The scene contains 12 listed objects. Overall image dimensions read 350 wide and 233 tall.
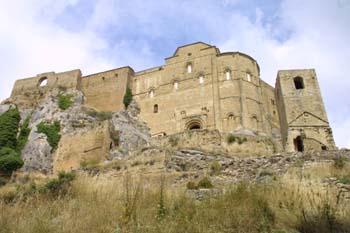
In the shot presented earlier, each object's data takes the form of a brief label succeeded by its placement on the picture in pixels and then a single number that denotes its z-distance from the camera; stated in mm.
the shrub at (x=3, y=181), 21825
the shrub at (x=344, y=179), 8930
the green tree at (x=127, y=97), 34031
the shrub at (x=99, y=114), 29312
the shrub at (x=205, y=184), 9555
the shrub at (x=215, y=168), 12070
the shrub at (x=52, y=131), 26375
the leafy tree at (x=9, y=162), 24839
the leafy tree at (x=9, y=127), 28188
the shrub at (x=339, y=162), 12061
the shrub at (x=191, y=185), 9395
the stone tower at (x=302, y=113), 27391
